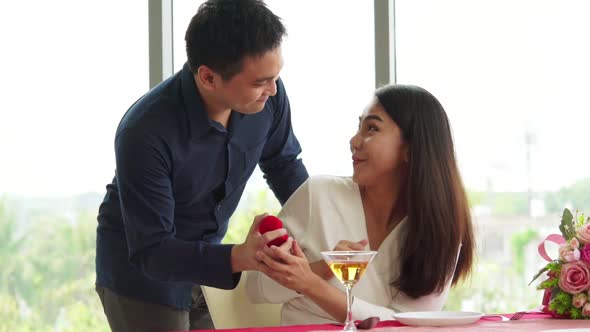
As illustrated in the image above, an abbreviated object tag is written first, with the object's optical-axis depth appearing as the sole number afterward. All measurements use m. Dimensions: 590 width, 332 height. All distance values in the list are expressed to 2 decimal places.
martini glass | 1.86
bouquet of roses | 2.14
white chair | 2.42
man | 2.36
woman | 2.45
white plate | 2.02
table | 1.99
